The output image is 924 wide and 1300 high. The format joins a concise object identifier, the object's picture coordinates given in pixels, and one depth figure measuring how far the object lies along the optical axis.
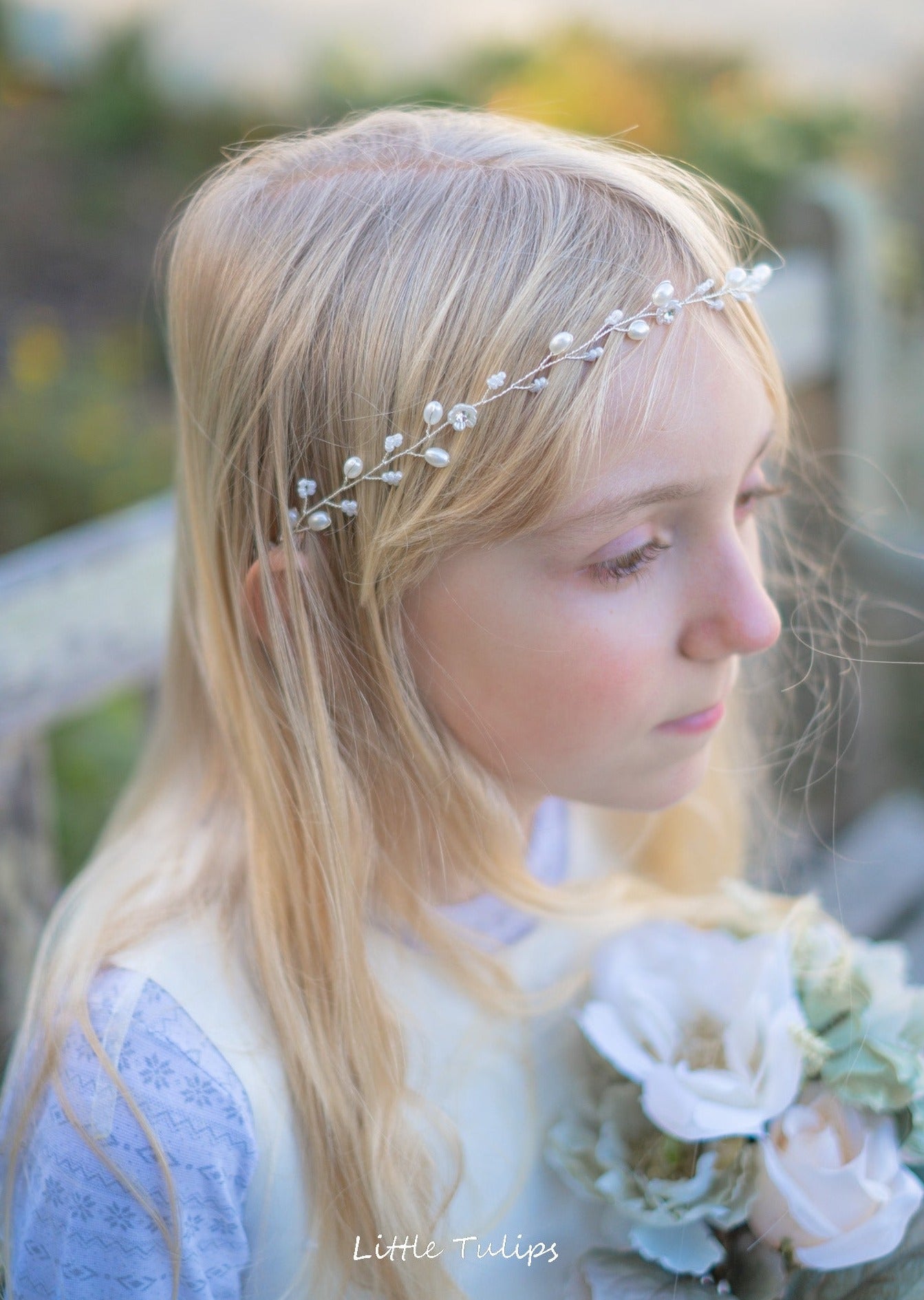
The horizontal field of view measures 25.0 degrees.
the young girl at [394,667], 0.62
